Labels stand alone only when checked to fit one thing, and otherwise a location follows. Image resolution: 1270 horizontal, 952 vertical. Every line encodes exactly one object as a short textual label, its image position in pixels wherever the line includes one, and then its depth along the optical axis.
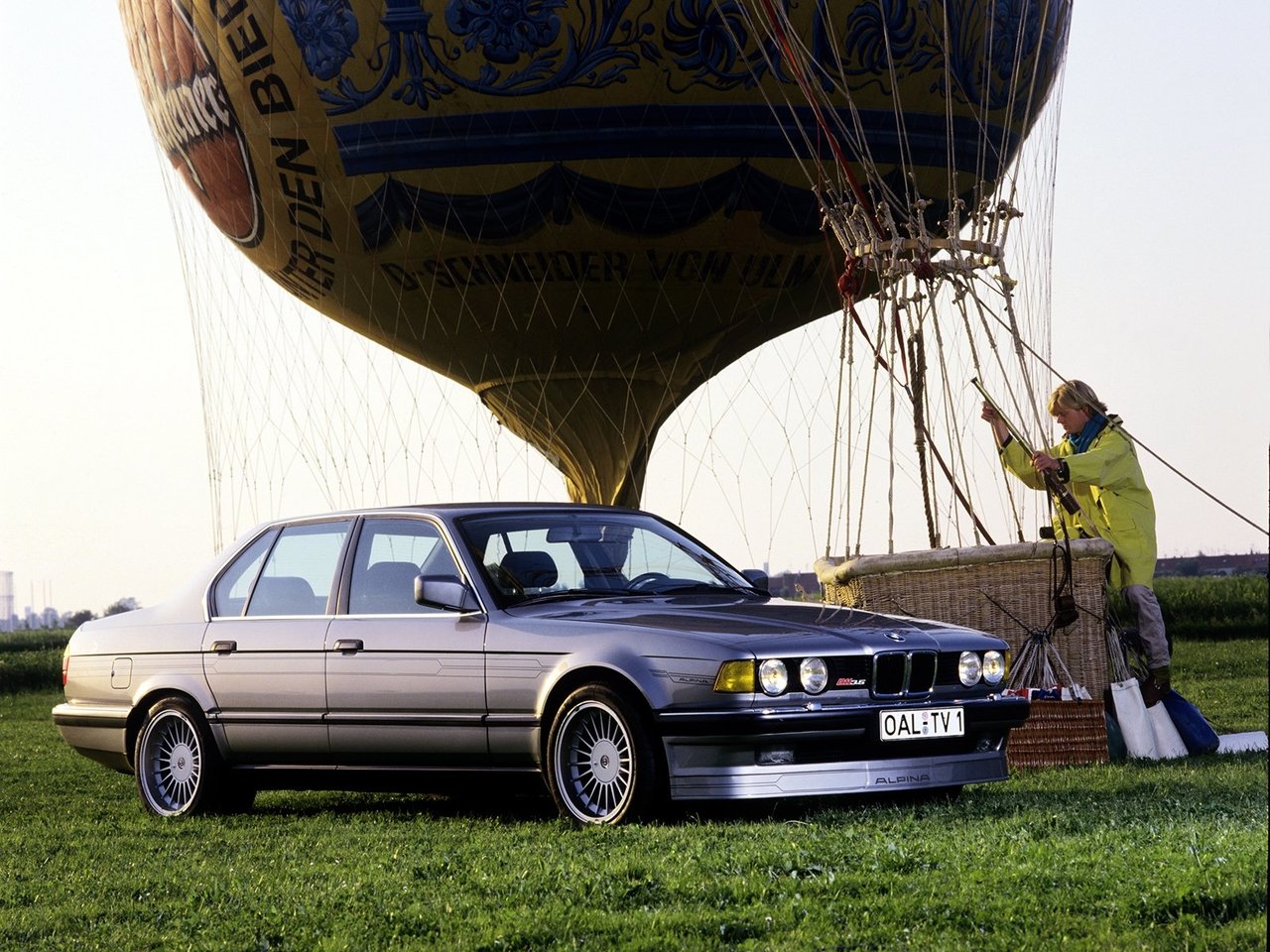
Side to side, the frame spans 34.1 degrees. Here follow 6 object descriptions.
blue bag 11.42
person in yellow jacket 11.68
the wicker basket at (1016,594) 11.48
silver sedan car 8.32
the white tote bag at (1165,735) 11.25
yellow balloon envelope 18.72
